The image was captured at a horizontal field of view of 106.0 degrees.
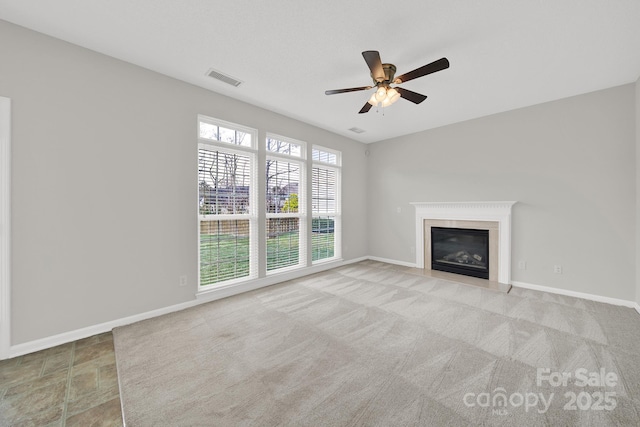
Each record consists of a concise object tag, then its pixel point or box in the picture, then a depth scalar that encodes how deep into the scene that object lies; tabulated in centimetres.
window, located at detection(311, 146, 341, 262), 487
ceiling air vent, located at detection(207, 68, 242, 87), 288
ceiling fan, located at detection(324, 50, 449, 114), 209
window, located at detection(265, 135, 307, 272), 408
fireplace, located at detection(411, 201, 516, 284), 400
